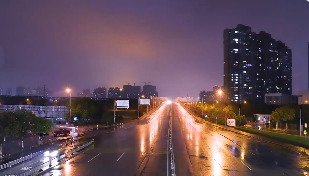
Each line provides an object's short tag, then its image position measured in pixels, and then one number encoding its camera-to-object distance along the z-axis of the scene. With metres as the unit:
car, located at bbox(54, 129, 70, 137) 44.19
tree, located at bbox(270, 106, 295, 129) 65.81
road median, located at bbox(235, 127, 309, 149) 33.26
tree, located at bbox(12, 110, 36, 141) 28.42
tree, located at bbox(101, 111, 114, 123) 74.82
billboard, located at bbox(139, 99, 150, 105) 106.83
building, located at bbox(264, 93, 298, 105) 121.31
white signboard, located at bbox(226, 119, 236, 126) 60.25
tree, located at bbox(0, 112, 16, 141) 27.09
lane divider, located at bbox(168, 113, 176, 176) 20.02
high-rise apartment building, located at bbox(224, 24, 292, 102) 186.93
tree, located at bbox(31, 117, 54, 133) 30.30
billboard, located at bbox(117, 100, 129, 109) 84.56
